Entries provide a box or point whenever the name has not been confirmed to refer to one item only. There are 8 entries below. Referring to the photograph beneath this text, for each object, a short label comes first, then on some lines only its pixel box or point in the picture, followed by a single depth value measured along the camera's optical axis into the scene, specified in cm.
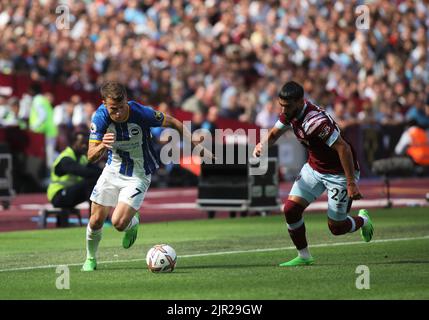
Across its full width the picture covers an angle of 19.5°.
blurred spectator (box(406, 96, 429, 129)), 3341
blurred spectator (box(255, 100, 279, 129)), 3047
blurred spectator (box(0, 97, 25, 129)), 2753
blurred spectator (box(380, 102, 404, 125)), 3400
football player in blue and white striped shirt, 1410
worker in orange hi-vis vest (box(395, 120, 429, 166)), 3102
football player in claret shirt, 1387
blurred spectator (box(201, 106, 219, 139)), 2861
